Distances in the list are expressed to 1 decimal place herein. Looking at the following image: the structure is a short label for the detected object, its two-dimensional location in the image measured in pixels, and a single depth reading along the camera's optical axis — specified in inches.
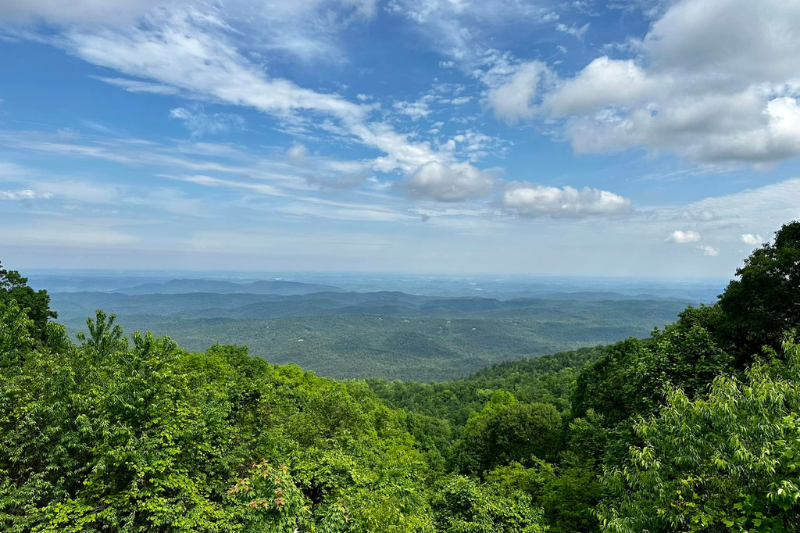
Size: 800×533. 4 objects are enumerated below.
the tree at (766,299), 613.3
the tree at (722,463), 260.8
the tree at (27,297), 1070.4
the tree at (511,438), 1278.3
